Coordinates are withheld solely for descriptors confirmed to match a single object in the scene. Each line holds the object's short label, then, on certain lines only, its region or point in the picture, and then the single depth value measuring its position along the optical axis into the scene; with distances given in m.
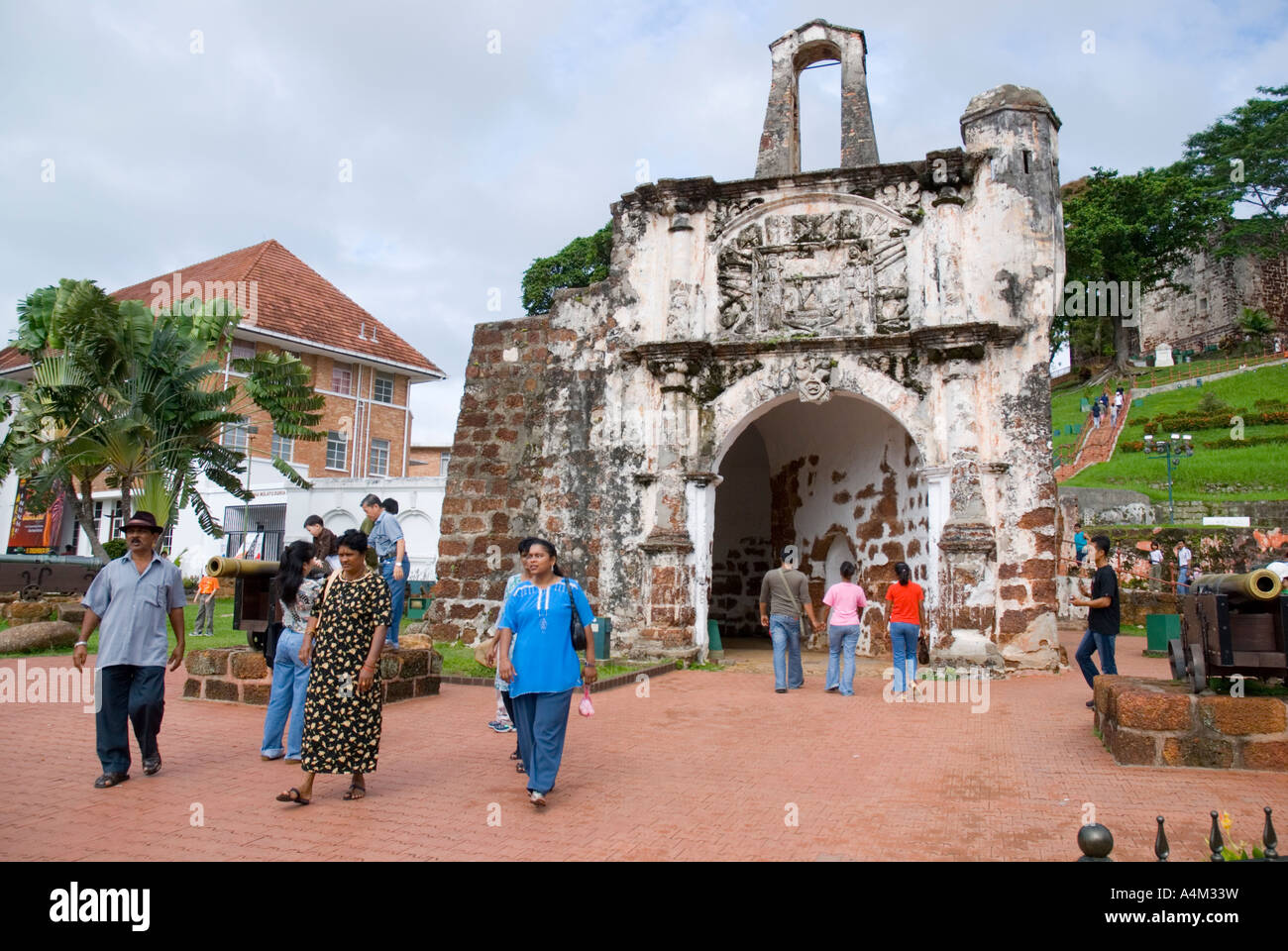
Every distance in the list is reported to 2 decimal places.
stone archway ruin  11.17
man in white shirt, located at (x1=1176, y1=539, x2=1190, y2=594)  22.12
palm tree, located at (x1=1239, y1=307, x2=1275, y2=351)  49.31
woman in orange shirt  9.54
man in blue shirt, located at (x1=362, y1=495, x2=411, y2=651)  8.98
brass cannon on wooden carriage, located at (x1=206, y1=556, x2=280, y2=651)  7.96
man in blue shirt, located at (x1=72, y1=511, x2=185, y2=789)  5.53
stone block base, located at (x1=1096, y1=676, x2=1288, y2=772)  5.83
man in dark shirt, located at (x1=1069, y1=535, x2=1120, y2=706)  7.86
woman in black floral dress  5.11
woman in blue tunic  5.25
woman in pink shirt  9.68
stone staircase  37.20
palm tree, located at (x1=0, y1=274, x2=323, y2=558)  14.06
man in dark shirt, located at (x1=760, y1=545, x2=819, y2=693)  9.91
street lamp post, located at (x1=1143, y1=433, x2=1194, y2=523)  29.33
